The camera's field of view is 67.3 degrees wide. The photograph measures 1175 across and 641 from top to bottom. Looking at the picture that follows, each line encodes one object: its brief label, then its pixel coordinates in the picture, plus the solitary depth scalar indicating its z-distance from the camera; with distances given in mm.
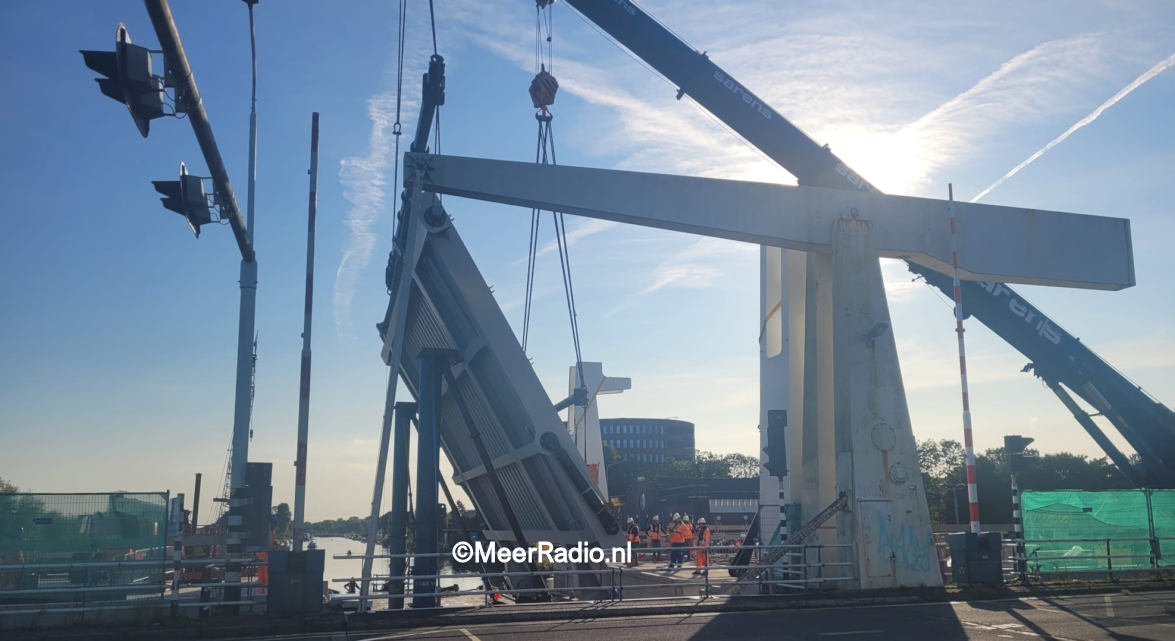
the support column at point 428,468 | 16875
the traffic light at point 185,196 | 10672
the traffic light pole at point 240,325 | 10672
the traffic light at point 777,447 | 19312
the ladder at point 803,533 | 15547
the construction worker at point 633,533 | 29350
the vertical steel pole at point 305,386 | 12539
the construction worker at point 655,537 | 32812
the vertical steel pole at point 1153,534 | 17797
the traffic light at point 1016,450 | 17297
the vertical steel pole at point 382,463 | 14328
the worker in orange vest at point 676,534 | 24188
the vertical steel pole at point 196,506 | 33025
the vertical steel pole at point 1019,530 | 17219
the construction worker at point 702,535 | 26158
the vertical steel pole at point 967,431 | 15016
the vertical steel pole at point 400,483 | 20031
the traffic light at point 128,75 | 7438
